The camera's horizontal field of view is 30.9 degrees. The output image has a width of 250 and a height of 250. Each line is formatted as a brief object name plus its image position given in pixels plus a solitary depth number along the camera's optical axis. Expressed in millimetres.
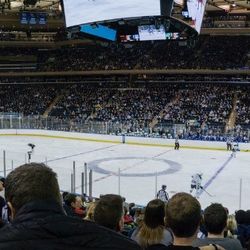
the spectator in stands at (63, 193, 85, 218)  5917
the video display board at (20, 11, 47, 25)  31188
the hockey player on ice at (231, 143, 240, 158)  22100
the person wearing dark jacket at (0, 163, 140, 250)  1382
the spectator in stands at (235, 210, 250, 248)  4646
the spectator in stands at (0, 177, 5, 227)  4449
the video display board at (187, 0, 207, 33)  11352
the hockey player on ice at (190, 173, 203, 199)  13313
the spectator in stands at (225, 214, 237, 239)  5029
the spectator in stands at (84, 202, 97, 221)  3913
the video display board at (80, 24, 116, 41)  12117
